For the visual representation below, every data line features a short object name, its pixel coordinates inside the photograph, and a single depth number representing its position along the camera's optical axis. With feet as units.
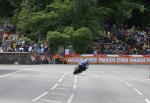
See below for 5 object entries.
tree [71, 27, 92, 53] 202.18
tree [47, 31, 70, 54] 200.43
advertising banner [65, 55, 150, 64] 194.90
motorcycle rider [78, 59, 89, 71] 135.68
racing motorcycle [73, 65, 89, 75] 135.64
